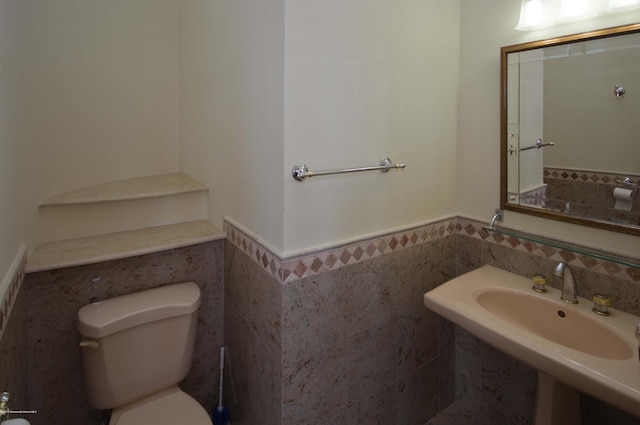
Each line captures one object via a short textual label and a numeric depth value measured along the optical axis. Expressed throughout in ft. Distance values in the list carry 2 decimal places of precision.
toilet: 4.26
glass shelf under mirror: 3.73
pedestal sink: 2.94
